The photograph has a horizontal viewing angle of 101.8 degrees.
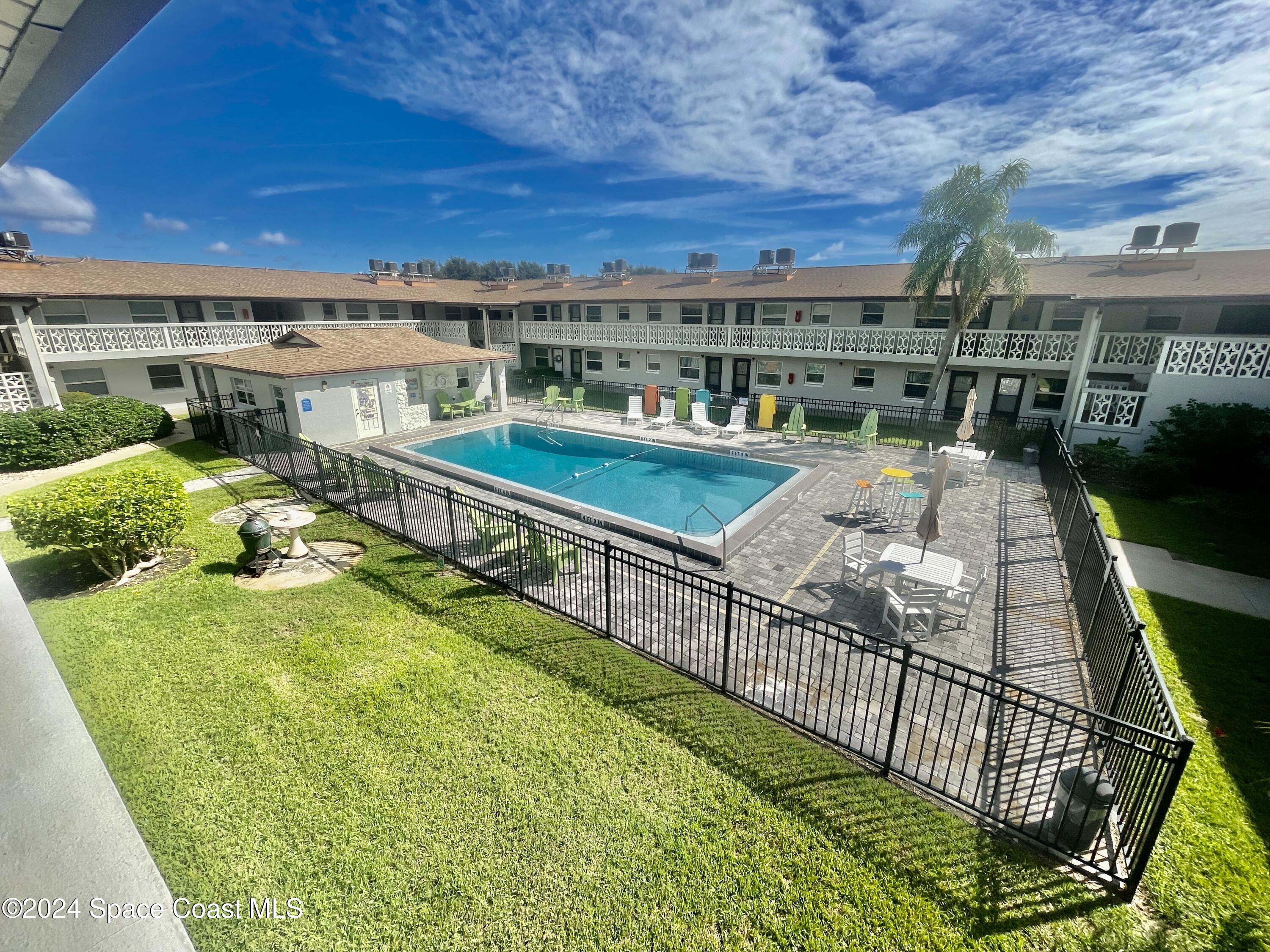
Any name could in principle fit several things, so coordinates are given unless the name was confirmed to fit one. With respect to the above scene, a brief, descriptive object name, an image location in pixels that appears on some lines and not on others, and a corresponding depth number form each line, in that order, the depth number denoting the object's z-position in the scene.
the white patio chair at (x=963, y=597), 7.80
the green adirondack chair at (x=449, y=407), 23.77
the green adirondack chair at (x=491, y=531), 9.62
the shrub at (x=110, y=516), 8.42
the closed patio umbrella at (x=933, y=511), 7.63
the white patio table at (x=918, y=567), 7.91
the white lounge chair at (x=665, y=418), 23.27
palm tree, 17.33
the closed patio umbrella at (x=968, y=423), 15.03
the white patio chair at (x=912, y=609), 7.52
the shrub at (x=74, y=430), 15.66
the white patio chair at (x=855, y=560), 8.83
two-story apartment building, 16.81
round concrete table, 10.05
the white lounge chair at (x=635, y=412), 24.02
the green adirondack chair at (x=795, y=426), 20.11
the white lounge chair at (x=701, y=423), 21.86
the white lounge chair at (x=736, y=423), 21.25
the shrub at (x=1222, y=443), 13.16
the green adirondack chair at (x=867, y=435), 18.44
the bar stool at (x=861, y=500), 12.45
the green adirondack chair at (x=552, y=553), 8.86
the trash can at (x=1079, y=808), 4.27
